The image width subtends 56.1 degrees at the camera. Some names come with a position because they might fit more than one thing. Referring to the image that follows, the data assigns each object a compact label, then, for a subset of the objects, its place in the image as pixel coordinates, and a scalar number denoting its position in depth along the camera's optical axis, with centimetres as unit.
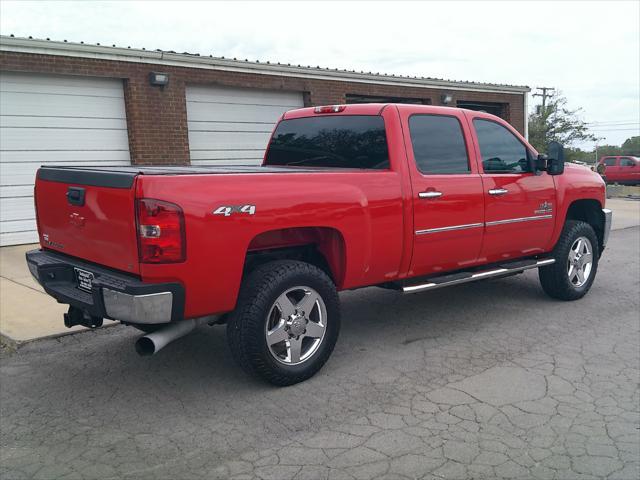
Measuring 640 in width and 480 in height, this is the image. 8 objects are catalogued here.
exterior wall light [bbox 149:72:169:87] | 1098
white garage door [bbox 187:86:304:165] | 1212
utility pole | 5641
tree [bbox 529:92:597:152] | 5125
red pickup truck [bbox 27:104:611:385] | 350
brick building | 996
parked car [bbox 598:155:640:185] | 2898
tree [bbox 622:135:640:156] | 8542
